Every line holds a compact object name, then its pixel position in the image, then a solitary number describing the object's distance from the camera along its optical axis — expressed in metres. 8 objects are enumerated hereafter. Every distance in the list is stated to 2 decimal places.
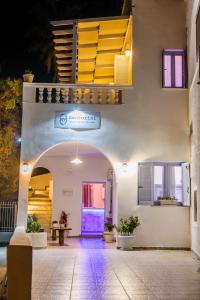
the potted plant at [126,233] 13.12
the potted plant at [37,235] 13.03
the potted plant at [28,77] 14.16
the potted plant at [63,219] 14.79
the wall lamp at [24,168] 13.52
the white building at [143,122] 13.50
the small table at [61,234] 14.26
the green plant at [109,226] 15.24
